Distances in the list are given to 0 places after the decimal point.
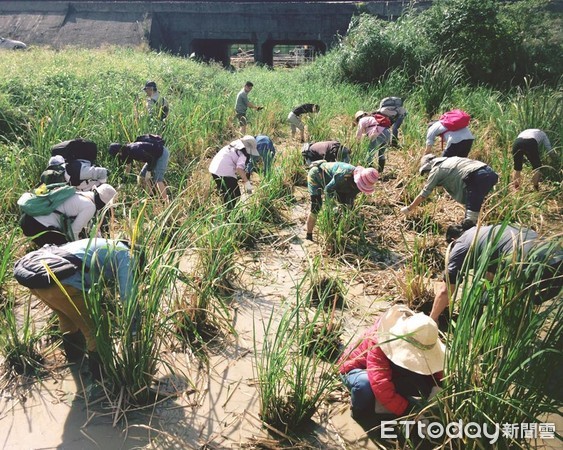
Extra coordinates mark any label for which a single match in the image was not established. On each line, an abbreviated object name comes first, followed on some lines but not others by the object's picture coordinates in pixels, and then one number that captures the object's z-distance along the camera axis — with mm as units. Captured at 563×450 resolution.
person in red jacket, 2307
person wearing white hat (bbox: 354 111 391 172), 6035
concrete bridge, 18984
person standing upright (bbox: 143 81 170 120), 6641
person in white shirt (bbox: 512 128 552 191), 5145
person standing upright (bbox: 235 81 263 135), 8289
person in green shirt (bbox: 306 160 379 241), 4109
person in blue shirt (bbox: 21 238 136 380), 2479
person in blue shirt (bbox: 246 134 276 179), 5387
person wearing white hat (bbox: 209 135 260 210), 4840
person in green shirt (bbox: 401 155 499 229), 3945
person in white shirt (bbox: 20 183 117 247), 3115
